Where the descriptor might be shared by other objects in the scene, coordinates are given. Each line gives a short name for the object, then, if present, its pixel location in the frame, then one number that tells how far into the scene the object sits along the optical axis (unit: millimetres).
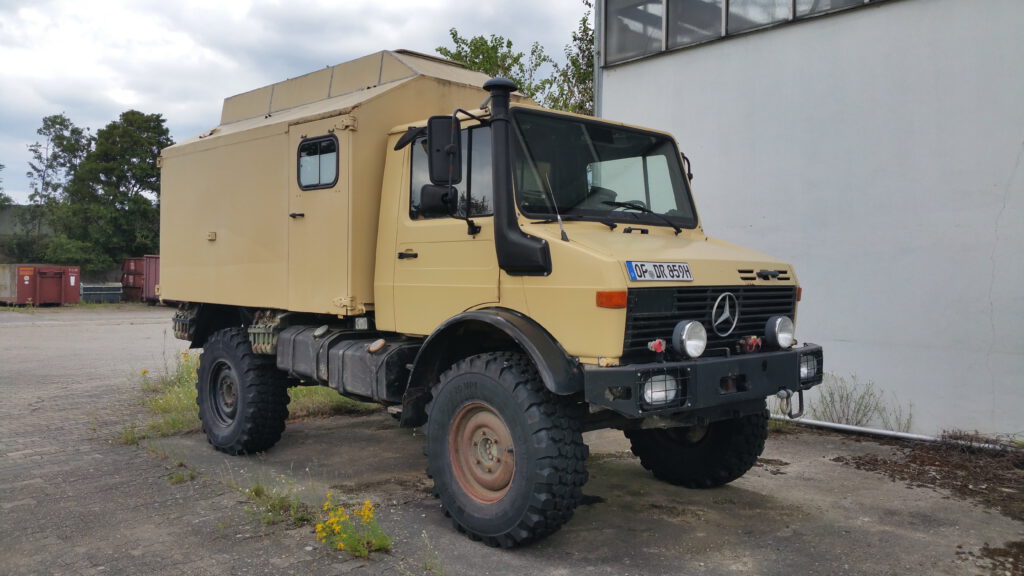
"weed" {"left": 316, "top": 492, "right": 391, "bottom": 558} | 4336
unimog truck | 4309
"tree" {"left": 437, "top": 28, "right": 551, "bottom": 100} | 19078
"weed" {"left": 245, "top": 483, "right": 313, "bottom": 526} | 4910
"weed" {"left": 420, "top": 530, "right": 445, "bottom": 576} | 4102
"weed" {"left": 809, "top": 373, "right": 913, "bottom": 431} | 7484
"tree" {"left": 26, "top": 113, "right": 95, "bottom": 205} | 44291
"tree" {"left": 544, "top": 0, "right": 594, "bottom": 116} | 18688
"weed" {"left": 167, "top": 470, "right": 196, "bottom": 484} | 5832
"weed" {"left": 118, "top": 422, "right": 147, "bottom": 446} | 7055
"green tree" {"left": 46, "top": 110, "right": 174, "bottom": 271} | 34625
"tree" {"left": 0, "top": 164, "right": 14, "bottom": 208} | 42559
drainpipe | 6782
